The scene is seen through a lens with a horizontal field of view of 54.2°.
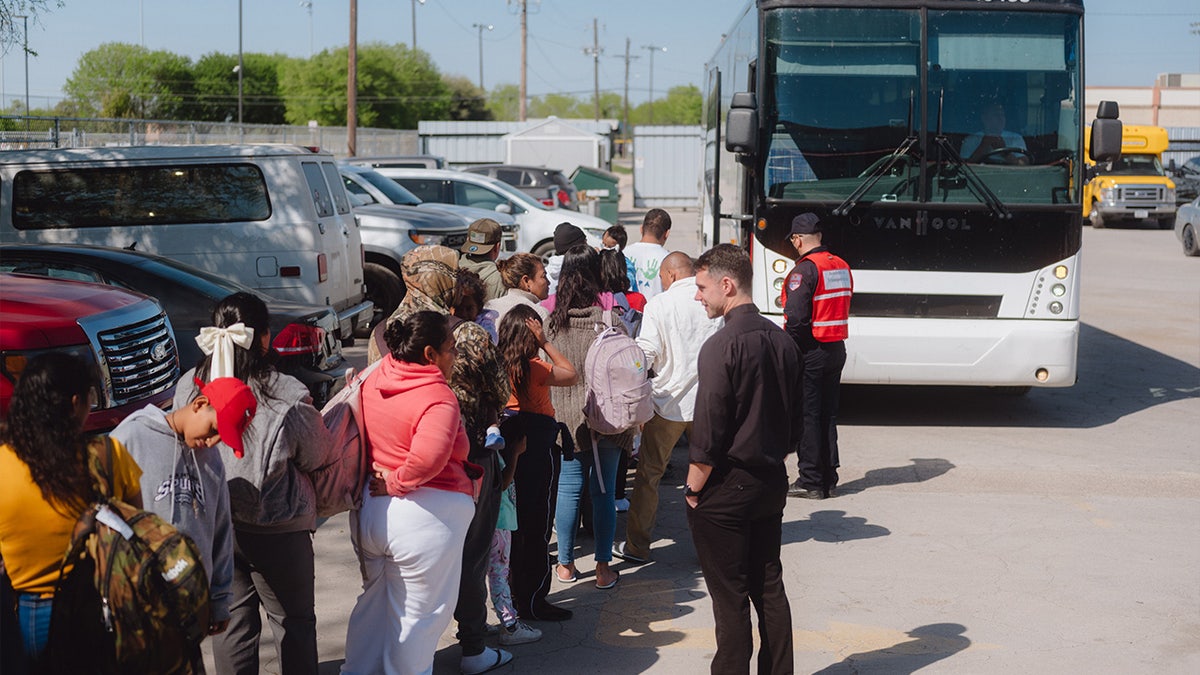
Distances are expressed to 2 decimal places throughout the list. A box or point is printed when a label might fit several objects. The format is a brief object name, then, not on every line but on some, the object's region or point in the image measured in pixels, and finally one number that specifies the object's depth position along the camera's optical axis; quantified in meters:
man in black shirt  4.61
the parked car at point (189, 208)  10.72
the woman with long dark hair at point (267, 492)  4.12
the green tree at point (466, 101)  100.88
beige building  78.06
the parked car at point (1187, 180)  40.59
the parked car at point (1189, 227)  27.61
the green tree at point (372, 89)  86.44
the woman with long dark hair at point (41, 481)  3.19
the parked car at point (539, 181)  27.80
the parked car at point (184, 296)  8.35
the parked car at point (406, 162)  23.39
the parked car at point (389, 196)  17.55
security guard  8.07
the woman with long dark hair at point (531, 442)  5.64
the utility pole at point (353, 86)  34.09
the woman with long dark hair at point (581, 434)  6.20
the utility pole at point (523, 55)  55.91
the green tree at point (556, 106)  173.12
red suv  6.06
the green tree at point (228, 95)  90.50
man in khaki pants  6.60
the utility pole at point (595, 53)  92.50
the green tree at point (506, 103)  155.24
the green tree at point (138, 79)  77.88
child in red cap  3.71
